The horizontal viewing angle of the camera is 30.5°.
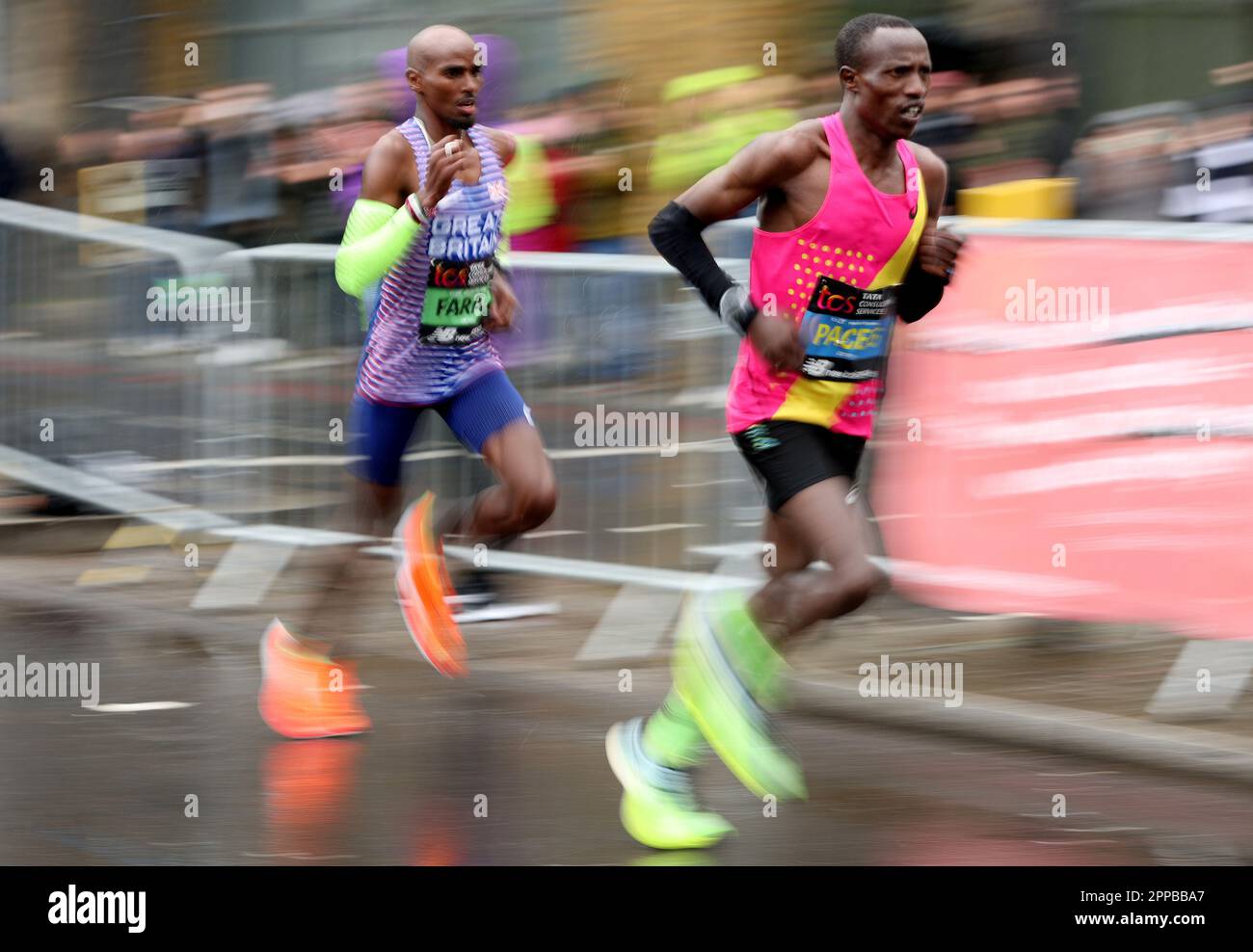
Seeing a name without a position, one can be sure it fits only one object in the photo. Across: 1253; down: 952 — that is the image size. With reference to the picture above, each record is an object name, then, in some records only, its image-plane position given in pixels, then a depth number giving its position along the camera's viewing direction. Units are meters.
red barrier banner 6.68
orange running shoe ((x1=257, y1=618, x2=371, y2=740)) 6.85
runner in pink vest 5.46
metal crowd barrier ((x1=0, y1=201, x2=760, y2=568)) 8.12
